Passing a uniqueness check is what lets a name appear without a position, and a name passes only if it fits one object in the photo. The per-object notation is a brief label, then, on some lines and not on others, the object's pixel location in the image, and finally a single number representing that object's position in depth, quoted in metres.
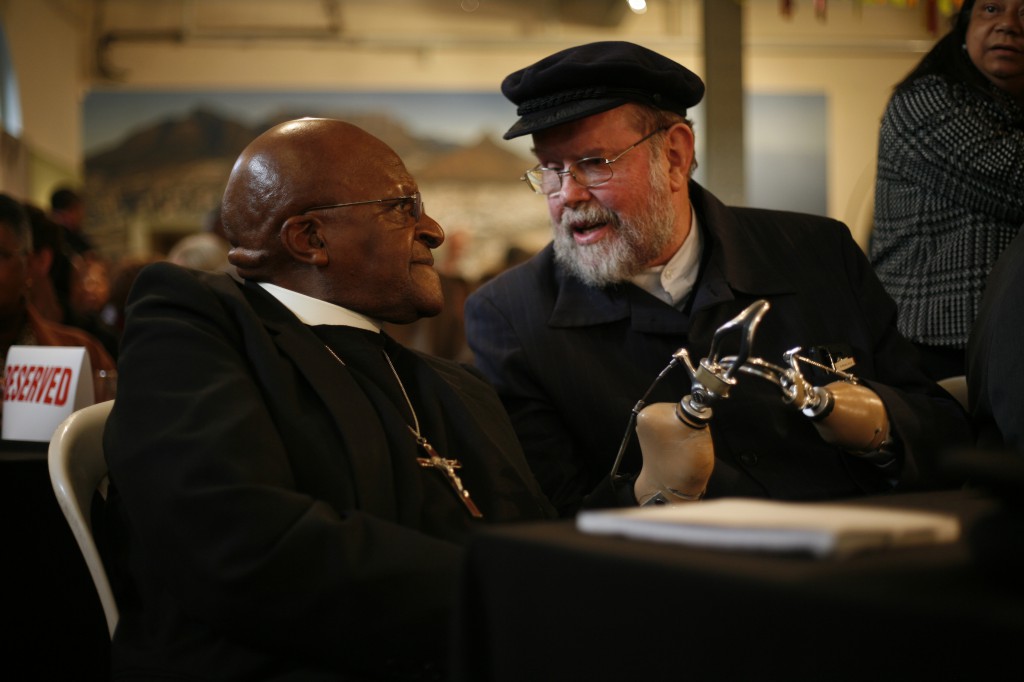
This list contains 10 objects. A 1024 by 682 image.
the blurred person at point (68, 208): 7.47
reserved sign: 2.38
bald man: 1.46
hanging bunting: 4.91
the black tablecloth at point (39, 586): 2.22
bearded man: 2.35
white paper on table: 0.91
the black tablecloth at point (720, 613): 0.82
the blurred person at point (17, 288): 2.99
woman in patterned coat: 2.62
